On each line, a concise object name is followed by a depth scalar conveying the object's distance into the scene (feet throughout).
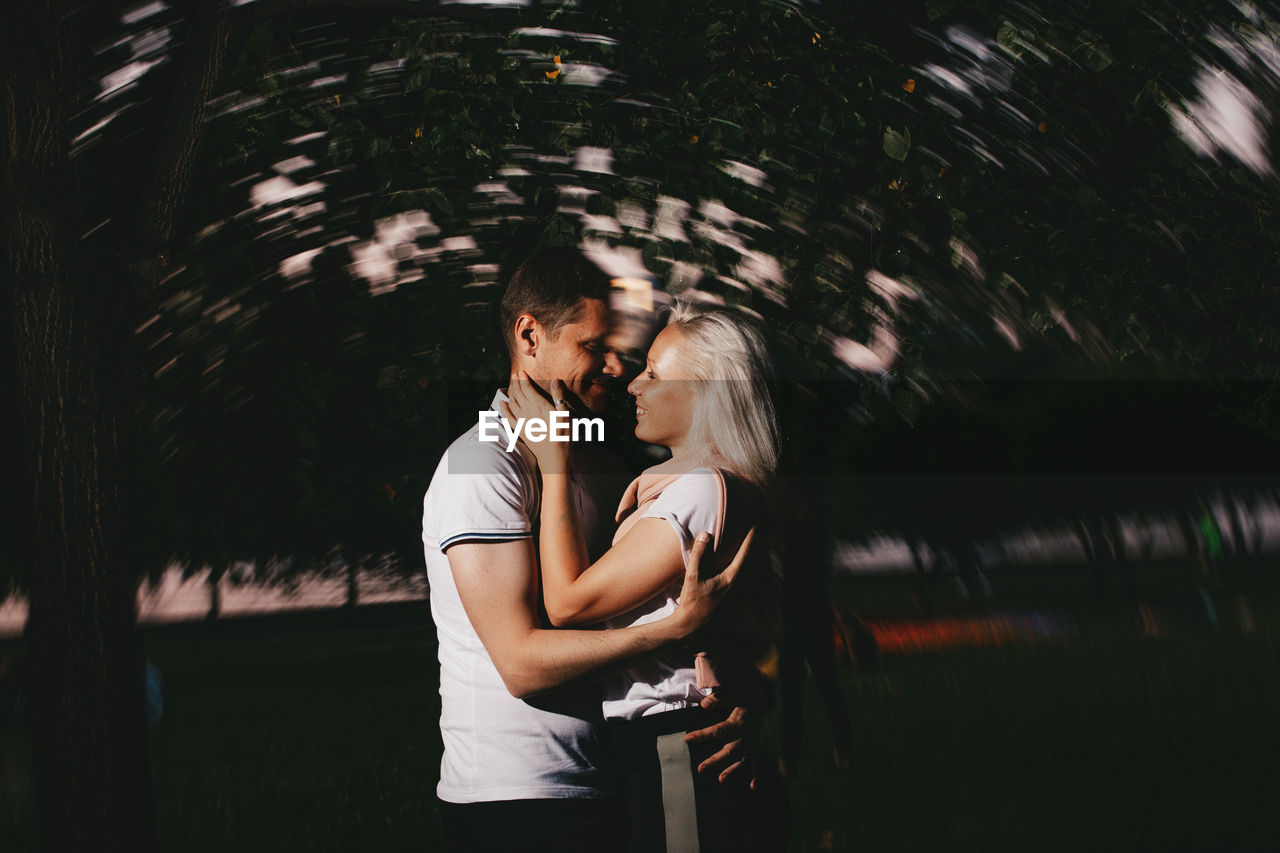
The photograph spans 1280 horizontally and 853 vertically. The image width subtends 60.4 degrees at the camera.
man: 9.59
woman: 9.68
